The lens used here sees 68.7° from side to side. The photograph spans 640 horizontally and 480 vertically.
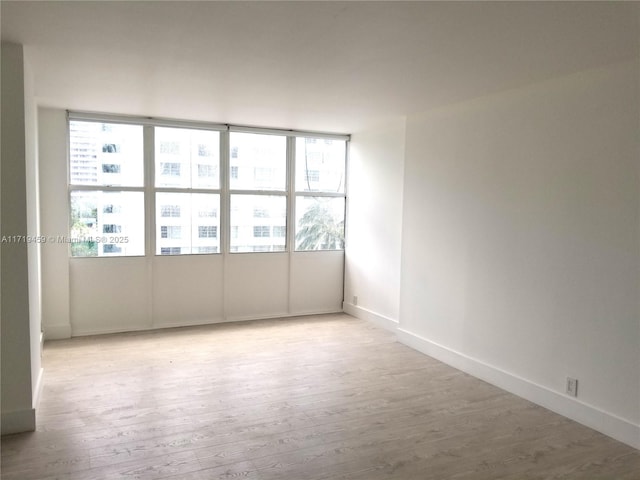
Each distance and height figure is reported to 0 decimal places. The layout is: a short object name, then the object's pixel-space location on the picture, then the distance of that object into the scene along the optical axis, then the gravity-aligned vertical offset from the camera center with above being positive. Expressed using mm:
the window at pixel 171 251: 5551 -491
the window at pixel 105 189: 5129 +209
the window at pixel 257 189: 5898 +292
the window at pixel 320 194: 6293 +266
